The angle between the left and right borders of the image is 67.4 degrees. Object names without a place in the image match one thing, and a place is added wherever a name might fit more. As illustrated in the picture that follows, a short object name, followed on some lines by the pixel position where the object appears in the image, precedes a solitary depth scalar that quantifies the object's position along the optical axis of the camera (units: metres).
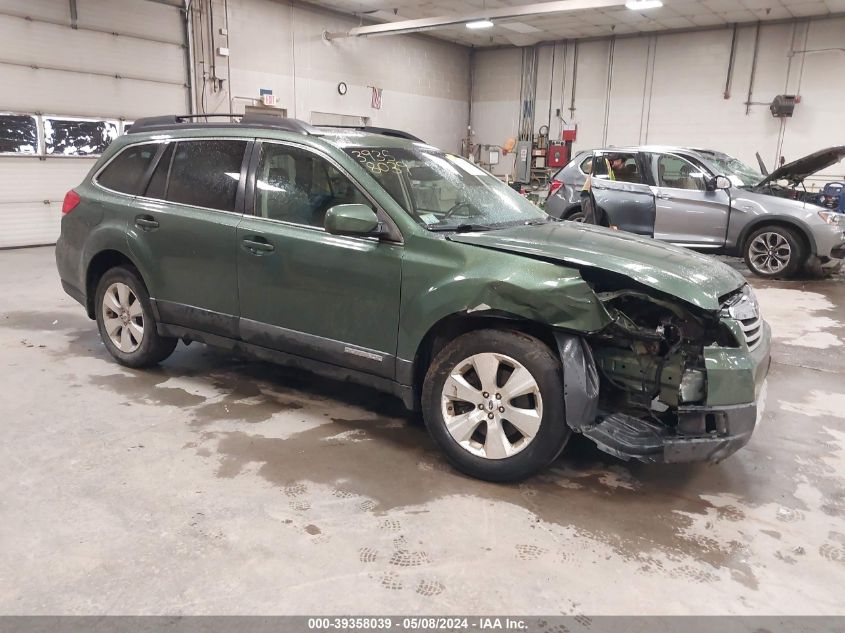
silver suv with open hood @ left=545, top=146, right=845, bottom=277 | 8.04
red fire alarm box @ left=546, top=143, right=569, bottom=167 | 16.12
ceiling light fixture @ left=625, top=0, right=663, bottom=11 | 10.68
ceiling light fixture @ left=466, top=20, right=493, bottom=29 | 12.28
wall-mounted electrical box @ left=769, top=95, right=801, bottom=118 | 13.36
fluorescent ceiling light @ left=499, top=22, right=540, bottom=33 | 14.45
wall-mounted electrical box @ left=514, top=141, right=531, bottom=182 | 16.44
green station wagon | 2.71
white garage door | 9.59
